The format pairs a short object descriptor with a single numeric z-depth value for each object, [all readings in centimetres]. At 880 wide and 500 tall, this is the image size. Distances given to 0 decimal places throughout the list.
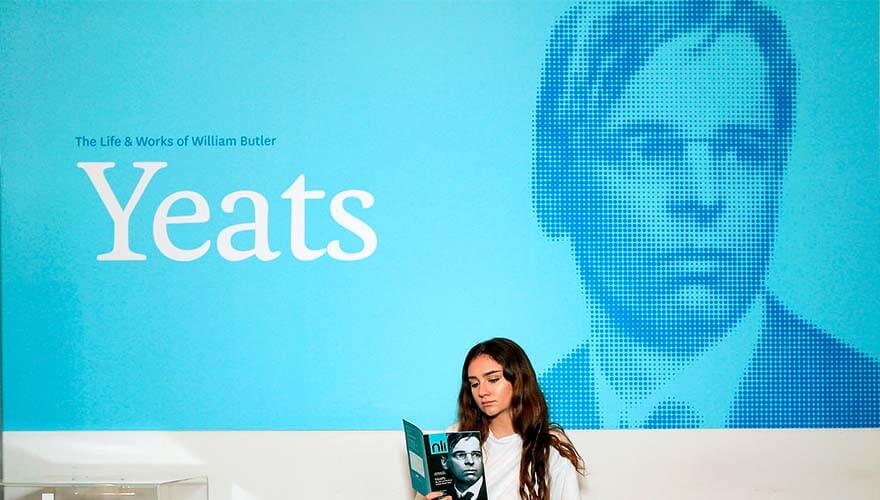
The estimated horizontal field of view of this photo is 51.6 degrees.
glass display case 369
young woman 354
